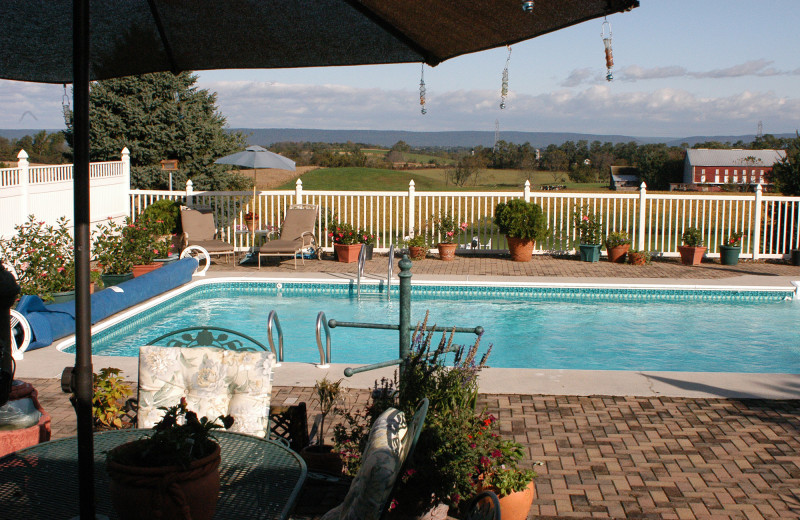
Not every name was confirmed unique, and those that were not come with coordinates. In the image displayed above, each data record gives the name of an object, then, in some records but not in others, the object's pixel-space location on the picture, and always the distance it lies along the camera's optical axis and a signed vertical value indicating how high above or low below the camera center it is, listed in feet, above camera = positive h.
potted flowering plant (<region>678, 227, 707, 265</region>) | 38.88 -1.84
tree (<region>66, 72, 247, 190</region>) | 65.31 +6.98
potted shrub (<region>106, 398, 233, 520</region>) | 6.81 -2.46
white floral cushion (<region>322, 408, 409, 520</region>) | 6.95 -2.49
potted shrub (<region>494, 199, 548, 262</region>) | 39.06 -0.81
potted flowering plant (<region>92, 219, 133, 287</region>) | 30.40 -2.25
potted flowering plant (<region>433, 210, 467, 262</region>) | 39.88 -1.28
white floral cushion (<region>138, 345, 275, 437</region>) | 11.24 -2.69
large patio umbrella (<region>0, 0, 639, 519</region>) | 8.55 +2.28
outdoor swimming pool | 25.20 -4.40
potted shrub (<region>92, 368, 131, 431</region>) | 12.88 -3.44
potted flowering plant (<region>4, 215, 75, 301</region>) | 24.41 -2.14
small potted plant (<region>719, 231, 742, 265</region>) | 38.83 -1.93
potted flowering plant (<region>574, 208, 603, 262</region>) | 39.73 -1.30
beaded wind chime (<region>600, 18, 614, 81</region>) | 8.07 +1.84
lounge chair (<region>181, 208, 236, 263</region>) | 37.60 -1.39
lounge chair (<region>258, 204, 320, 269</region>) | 38.01 -1.17
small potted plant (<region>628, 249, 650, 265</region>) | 38.83 -2.36
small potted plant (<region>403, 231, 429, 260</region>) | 40.27 -2.08
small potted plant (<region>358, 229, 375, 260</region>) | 39.55 -1.64
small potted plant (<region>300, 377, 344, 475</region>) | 12.01 -3.98
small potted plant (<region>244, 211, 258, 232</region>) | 41.32 -0.79
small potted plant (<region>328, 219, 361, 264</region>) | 38.78 -1.85
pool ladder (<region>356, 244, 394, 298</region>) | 31.19 -2.40
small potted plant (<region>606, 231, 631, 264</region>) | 39.27 -1.76
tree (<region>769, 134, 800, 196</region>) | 44.04 +2.41
